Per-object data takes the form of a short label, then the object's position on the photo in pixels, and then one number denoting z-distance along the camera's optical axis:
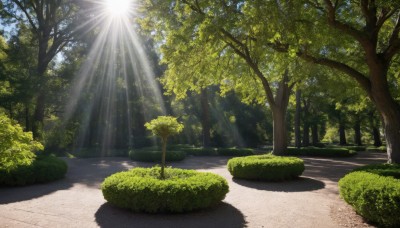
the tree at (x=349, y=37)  9.84
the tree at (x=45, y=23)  26.27
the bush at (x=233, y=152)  23.59
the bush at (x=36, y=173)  10.35
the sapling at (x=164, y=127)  8.80
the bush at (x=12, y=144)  5.33
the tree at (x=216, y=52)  10.55
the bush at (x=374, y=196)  5.79
